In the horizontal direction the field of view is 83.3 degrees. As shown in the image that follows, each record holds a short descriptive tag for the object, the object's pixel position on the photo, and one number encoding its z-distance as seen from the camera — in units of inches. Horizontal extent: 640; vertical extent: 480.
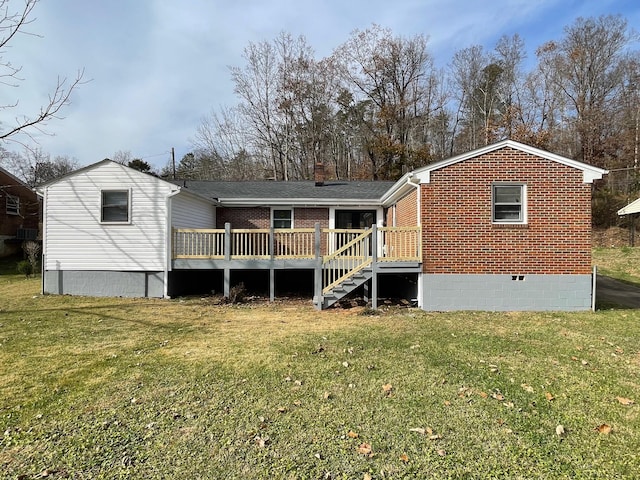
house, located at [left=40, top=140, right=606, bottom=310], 360.8
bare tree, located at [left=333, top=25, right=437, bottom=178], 1062.4
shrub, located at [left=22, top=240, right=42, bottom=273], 623.3
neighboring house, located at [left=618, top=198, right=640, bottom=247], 761.6
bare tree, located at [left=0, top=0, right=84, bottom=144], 358.6
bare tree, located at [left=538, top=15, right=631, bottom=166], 969.5
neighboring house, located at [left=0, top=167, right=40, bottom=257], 872.3
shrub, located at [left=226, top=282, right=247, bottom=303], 409.4
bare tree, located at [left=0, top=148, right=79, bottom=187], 1389.8
